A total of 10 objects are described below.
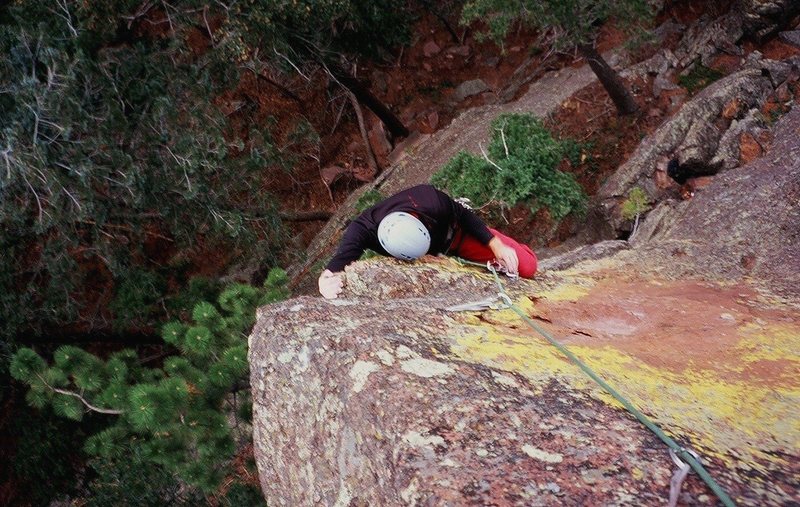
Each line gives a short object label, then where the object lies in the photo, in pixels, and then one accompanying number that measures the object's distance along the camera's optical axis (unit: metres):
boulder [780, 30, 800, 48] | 9.61
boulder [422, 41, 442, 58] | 16.42
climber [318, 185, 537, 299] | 4.30
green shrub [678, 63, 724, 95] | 10.39
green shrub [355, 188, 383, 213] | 10.45
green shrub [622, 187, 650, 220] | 8.66
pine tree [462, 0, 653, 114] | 7.17
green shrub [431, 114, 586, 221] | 7.52
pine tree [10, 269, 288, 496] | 5.42
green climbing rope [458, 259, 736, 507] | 2.00
